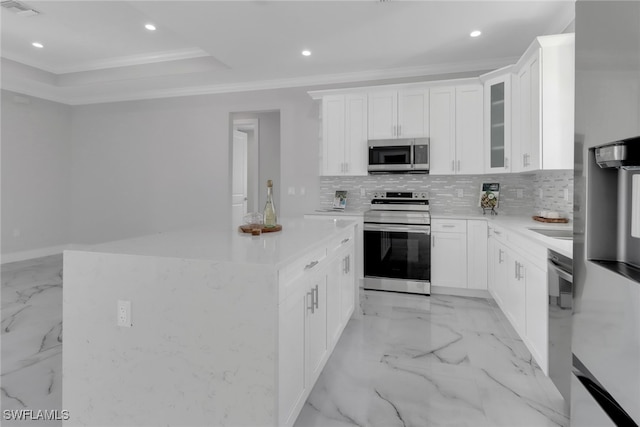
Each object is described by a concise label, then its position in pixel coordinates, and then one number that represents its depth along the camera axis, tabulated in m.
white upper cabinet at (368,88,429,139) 3.96
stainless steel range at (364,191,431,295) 3.70
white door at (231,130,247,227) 5.97
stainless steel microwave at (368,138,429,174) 3.96
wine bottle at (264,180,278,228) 2.17
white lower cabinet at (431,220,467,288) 3.63
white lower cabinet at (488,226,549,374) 2.02
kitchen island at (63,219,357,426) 1.31
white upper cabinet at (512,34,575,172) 2.63
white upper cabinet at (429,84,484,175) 3.82
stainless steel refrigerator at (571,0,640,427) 0.71
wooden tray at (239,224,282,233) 2.01
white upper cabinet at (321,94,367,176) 4.17
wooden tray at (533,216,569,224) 2.94
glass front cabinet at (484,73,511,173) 3.44
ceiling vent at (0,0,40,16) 3.16
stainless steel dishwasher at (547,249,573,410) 1.68
